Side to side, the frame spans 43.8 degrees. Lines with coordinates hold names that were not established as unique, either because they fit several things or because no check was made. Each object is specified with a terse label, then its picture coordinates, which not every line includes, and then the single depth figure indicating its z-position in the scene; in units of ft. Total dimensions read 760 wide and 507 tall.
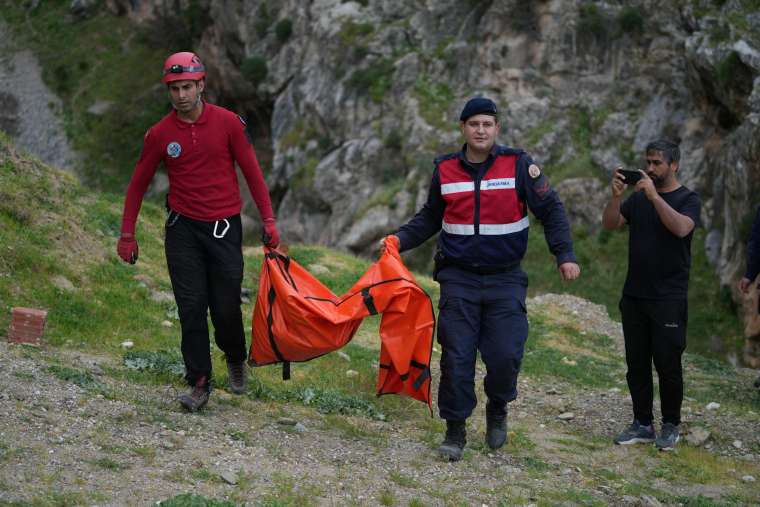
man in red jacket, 21.95
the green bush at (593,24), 106.11
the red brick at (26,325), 26.48
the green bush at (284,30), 135.13
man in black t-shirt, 23.57
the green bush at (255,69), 138.92
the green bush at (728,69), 77.41
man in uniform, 21.42
